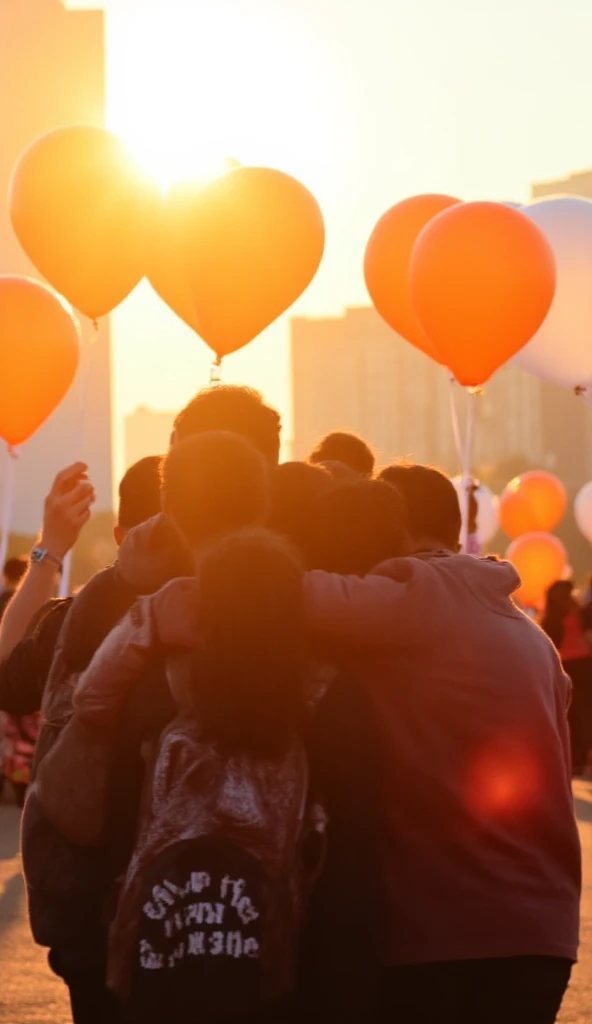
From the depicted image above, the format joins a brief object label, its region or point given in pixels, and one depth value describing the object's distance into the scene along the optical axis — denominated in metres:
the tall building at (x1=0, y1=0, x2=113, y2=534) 103.25
